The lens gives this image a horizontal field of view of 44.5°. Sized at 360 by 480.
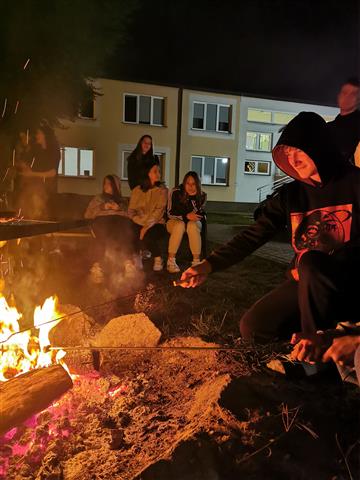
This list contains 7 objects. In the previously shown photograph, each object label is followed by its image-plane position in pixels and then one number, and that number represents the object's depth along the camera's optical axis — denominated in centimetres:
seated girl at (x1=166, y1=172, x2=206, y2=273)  679
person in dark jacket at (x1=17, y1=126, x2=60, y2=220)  722
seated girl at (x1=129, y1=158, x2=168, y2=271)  680
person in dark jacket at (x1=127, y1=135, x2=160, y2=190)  757
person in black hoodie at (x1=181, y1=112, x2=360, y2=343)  267
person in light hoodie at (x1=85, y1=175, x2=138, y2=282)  655
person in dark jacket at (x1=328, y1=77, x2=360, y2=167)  449
